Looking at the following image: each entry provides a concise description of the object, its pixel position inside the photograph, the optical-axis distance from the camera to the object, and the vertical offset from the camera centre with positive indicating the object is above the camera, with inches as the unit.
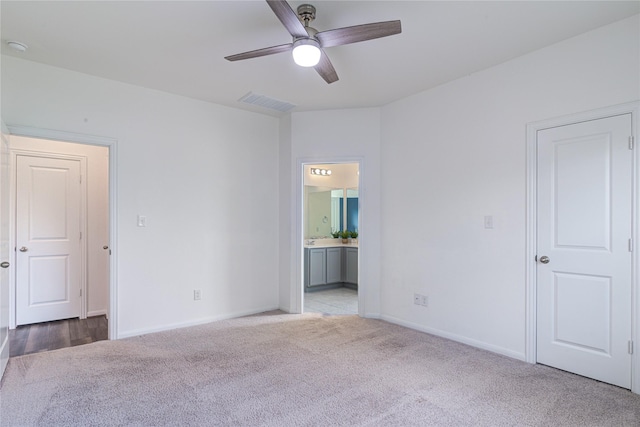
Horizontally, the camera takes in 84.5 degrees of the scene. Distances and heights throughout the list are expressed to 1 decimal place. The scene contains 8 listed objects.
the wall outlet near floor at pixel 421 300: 149.2 -36.7
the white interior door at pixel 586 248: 99.0 -10.3
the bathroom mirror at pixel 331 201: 257.0 +9.9
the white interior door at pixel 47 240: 159.9 -12.1
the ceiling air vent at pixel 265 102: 155.7 +51.8
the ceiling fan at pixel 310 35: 77.1 +42.4
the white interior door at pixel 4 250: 106.0 -11.5
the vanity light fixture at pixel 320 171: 255.9 +31.4
